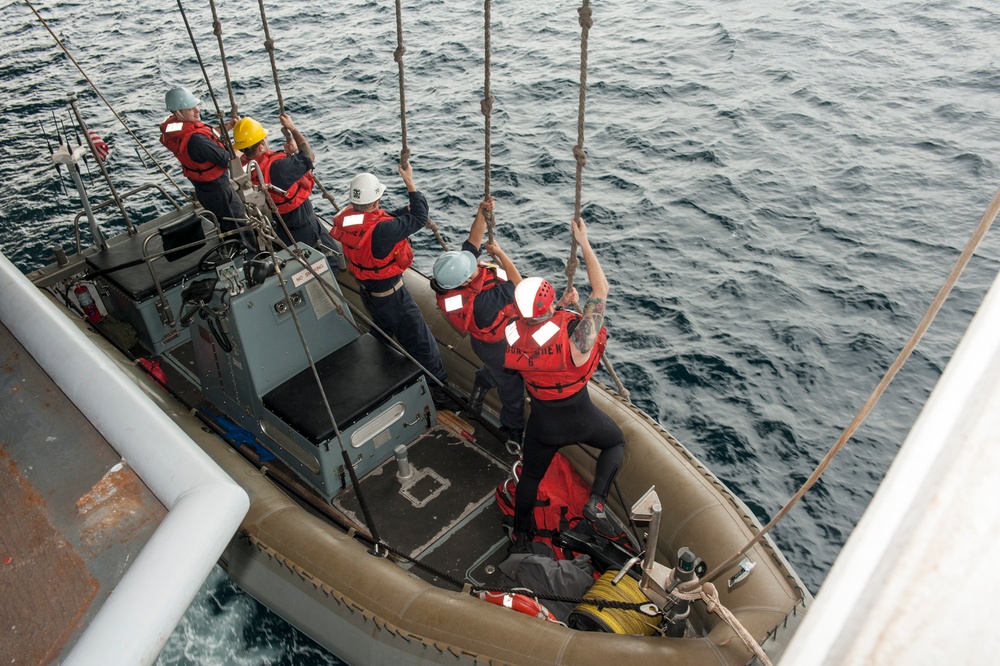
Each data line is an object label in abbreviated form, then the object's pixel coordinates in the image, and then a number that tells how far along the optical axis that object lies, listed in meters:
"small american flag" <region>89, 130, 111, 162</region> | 7.55
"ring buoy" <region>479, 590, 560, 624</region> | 4.55
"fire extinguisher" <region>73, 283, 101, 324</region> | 7.31
